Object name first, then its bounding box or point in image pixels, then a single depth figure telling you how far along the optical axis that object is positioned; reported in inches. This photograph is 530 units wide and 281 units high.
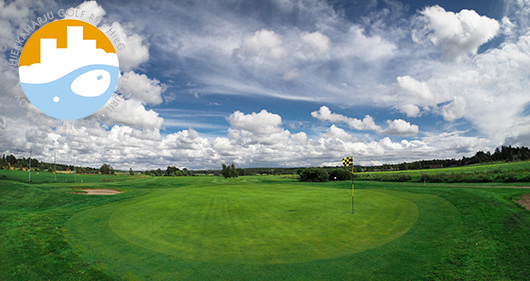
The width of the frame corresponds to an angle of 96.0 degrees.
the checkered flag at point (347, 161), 759.2
